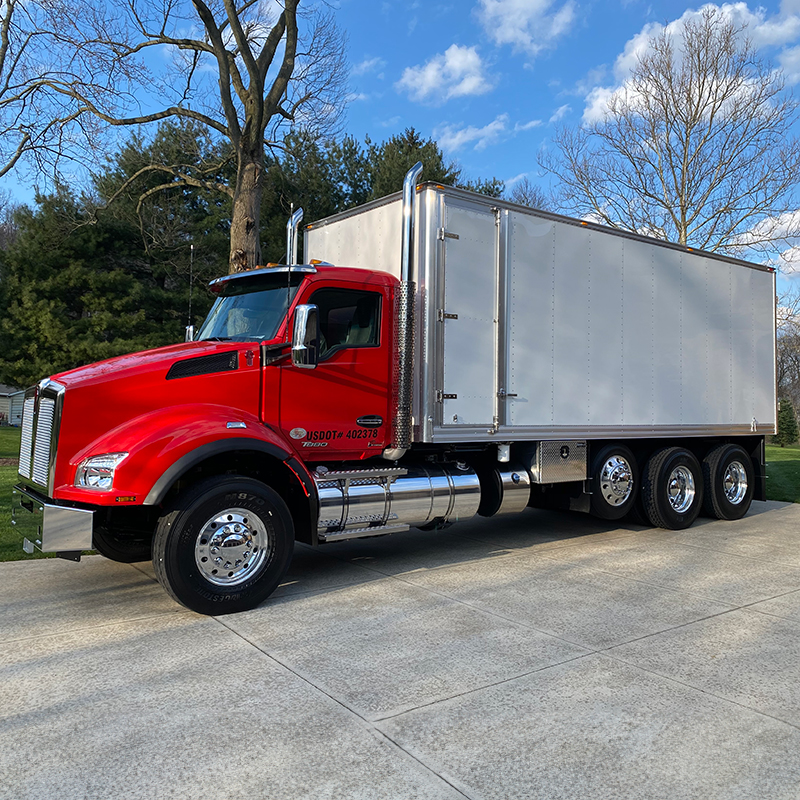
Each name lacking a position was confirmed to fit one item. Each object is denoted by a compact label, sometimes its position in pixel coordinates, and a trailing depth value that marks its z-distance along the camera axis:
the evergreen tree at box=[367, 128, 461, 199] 23.66
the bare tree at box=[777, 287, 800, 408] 26.62
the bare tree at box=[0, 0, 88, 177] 13.52
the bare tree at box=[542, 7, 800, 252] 22.12
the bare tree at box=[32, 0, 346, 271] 13.66
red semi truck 5.10
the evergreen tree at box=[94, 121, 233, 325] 19.67
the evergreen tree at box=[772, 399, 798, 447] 32.66
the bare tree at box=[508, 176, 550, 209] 29.86
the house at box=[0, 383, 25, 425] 37.19
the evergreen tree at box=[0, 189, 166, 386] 21.83
